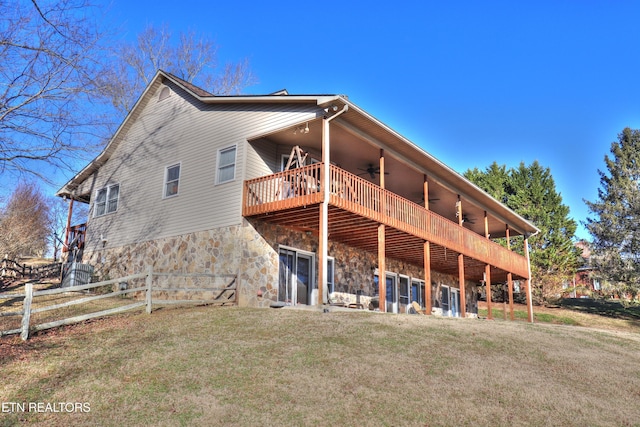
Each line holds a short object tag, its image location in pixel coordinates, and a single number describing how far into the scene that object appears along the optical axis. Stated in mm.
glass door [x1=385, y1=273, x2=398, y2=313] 21094
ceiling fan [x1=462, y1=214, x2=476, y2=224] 26258
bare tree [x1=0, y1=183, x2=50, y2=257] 32969
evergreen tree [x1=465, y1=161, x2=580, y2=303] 32594
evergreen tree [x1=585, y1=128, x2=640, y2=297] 30562
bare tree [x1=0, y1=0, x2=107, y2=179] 13016
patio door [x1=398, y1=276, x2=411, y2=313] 21938
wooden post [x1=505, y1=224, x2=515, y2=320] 25698
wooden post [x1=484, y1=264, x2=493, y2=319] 22639
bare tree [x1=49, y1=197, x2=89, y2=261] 45188
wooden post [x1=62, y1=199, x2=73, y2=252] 22375
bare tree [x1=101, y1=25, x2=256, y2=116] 32062
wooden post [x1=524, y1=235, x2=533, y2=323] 25497
